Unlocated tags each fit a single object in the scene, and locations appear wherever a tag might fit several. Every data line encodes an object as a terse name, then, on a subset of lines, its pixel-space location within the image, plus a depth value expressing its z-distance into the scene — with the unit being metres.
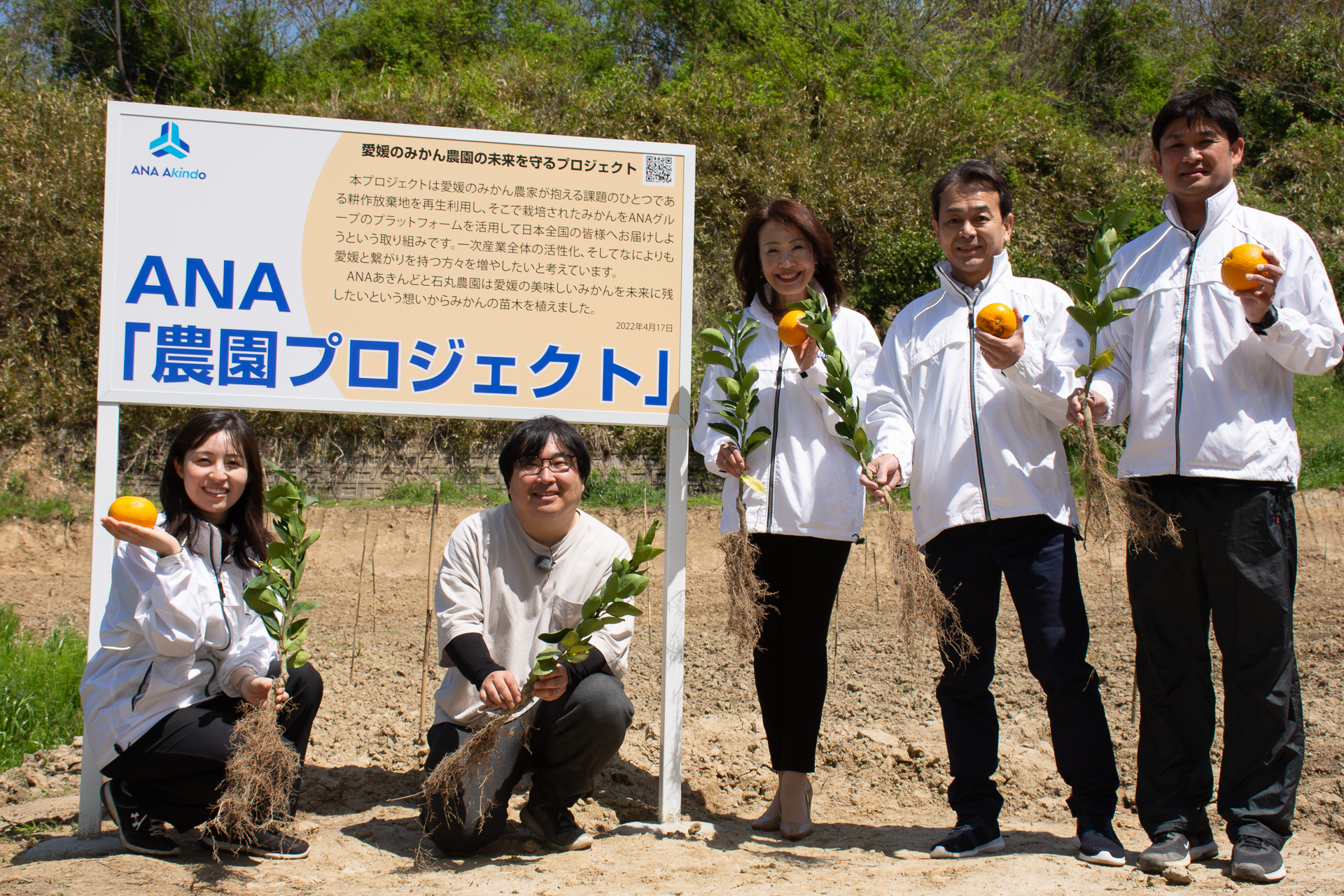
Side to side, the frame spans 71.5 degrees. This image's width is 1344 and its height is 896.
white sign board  2.61
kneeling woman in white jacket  2.15
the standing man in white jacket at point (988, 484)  2.26
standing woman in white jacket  2.52
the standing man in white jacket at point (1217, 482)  2.12
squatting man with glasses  2.40
